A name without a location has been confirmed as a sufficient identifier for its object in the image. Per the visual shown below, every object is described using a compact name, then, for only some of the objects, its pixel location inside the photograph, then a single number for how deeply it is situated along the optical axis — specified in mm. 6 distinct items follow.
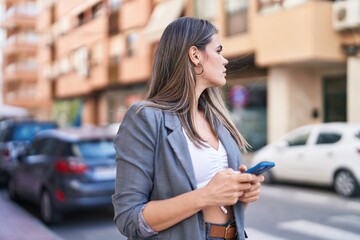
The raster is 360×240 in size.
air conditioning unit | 14453
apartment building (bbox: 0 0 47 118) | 48750
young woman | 1631
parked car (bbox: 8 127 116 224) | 7137
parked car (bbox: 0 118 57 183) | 11656
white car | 9812
